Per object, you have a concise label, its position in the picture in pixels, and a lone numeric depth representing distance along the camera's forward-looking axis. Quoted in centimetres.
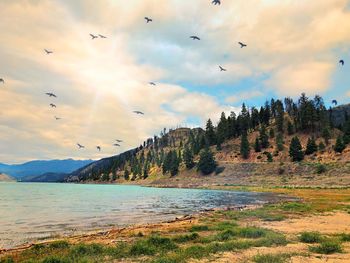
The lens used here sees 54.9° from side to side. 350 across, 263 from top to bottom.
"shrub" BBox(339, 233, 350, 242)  1840
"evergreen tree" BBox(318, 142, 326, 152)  13575
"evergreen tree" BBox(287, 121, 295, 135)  16838
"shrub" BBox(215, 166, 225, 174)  14782
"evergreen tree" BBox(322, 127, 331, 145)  14216
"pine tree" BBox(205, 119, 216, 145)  19338
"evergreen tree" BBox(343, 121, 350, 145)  13125
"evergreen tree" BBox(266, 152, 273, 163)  13990
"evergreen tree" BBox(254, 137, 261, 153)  15838
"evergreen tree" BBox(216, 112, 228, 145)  18378
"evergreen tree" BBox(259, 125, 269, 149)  16050
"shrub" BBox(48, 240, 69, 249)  1850
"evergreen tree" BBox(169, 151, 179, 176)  17575
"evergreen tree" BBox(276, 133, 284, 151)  14988
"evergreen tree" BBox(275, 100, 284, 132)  17461
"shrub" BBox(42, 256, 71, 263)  1440
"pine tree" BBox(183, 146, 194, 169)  17100
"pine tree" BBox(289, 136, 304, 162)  13500
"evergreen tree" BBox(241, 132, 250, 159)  15662
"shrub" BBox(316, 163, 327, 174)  10658
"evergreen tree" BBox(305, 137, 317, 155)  13650
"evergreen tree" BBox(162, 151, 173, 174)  18775
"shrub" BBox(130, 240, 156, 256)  1623
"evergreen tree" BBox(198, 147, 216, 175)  15225
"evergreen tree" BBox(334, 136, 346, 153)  12544
